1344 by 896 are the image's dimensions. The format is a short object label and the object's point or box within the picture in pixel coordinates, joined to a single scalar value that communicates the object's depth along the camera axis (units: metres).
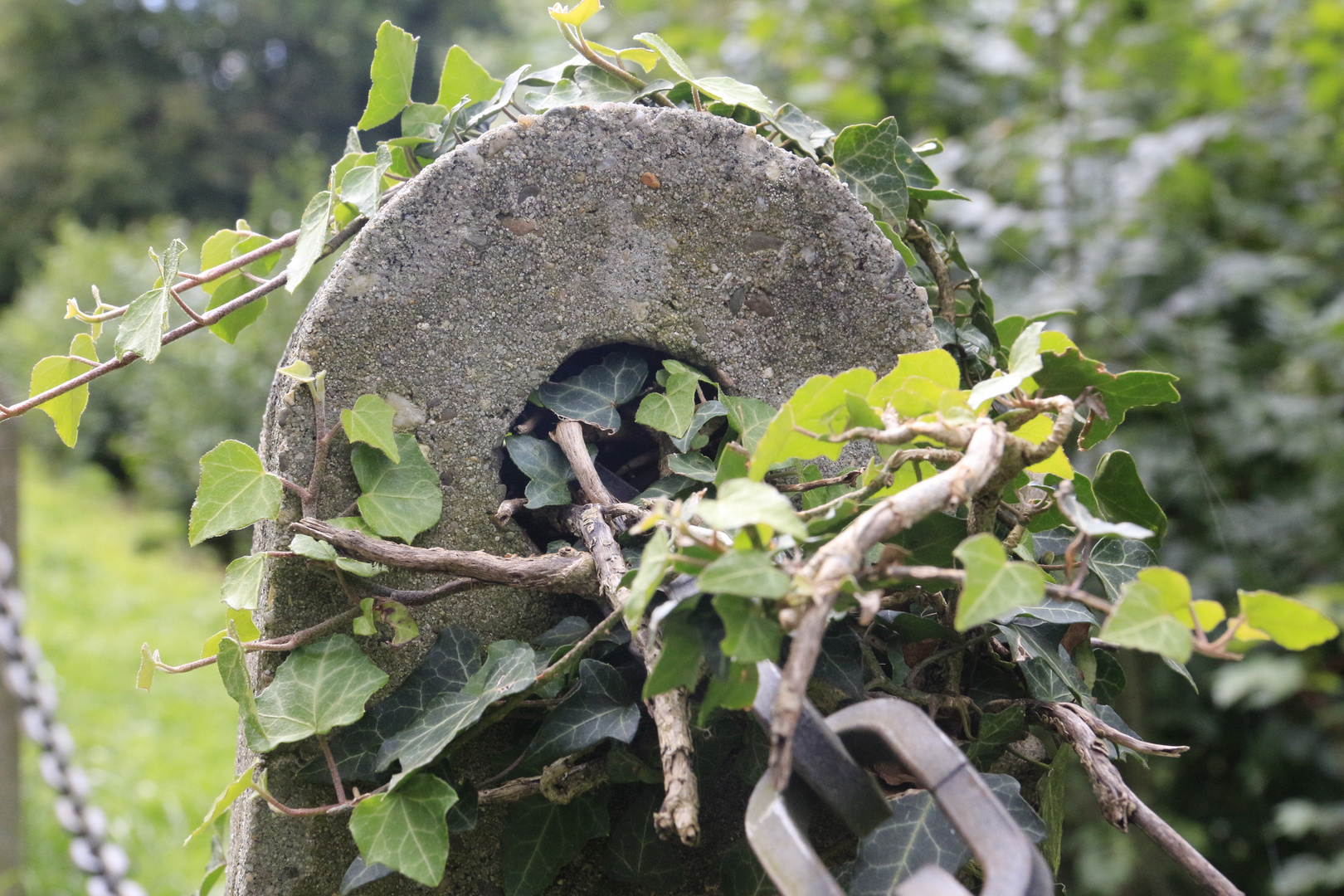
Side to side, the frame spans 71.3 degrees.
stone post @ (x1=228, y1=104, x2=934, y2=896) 0.69
